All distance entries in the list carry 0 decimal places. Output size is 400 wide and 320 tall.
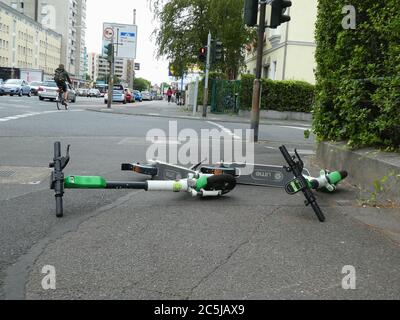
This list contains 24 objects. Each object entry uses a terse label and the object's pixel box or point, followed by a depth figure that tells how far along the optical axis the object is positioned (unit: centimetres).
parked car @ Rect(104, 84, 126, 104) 4528
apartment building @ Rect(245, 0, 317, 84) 3133
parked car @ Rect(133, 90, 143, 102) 6751
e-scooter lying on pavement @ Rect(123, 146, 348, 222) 573
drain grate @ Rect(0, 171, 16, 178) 658
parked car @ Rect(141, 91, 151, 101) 8500
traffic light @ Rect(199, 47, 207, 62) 2439
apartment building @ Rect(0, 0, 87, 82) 13012
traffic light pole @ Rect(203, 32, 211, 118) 2361
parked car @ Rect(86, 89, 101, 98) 8975
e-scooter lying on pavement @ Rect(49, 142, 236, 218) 463
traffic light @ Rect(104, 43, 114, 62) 2708
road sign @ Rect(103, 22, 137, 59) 3834
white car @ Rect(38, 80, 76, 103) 3616
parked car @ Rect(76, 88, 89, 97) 8904
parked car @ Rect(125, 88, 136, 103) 4949
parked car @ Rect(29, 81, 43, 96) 5099
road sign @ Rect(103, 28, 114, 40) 3052
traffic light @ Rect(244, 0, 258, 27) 1132
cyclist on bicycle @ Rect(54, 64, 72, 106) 2144
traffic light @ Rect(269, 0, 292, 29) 1100
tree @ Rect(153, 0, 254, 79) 3534
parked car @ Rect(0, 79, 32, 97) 4178
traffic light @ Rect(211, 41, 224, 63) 2377
